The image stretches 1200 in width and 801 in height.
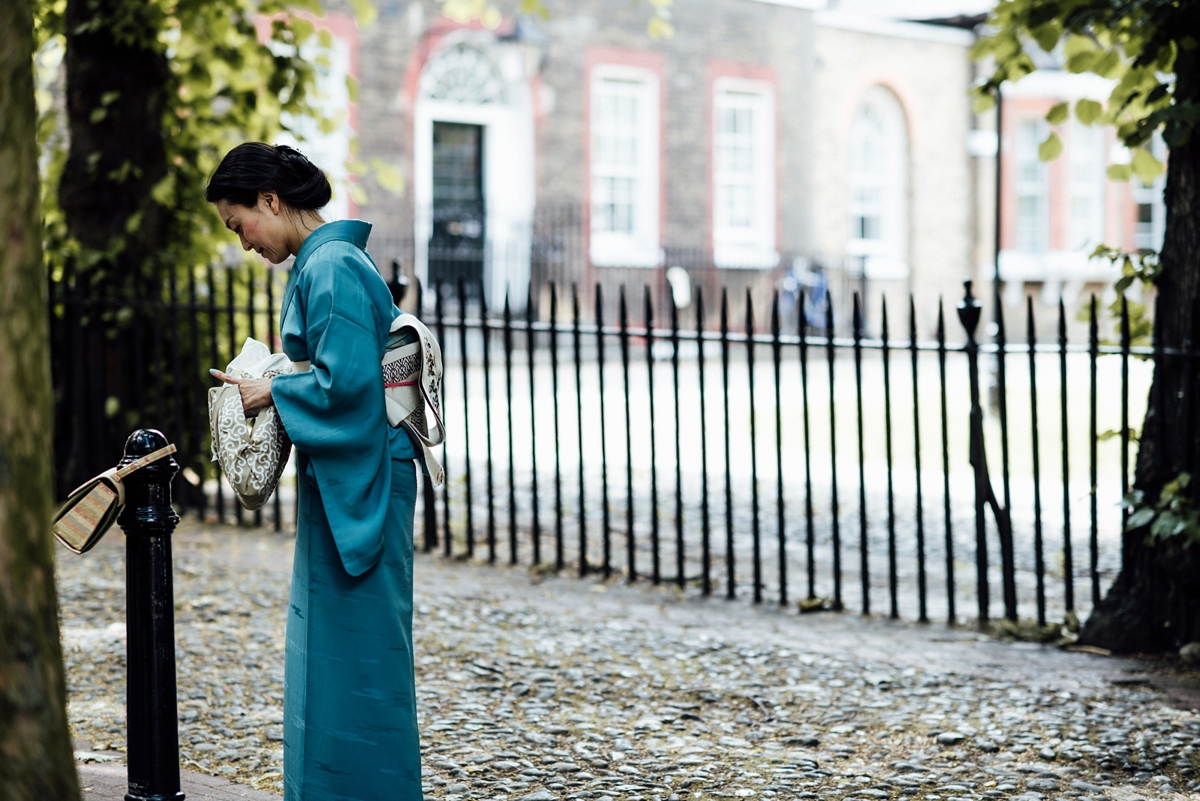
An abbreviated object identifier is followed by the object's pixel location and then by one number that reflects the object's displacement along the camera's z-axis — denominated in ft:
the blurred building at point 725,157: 58.18
